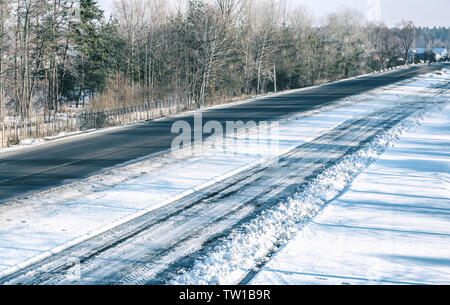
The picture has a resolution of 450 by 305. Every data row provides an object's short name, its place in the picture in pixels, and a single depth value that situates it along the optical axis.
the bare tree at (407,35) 116.37
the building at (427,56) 104.39
